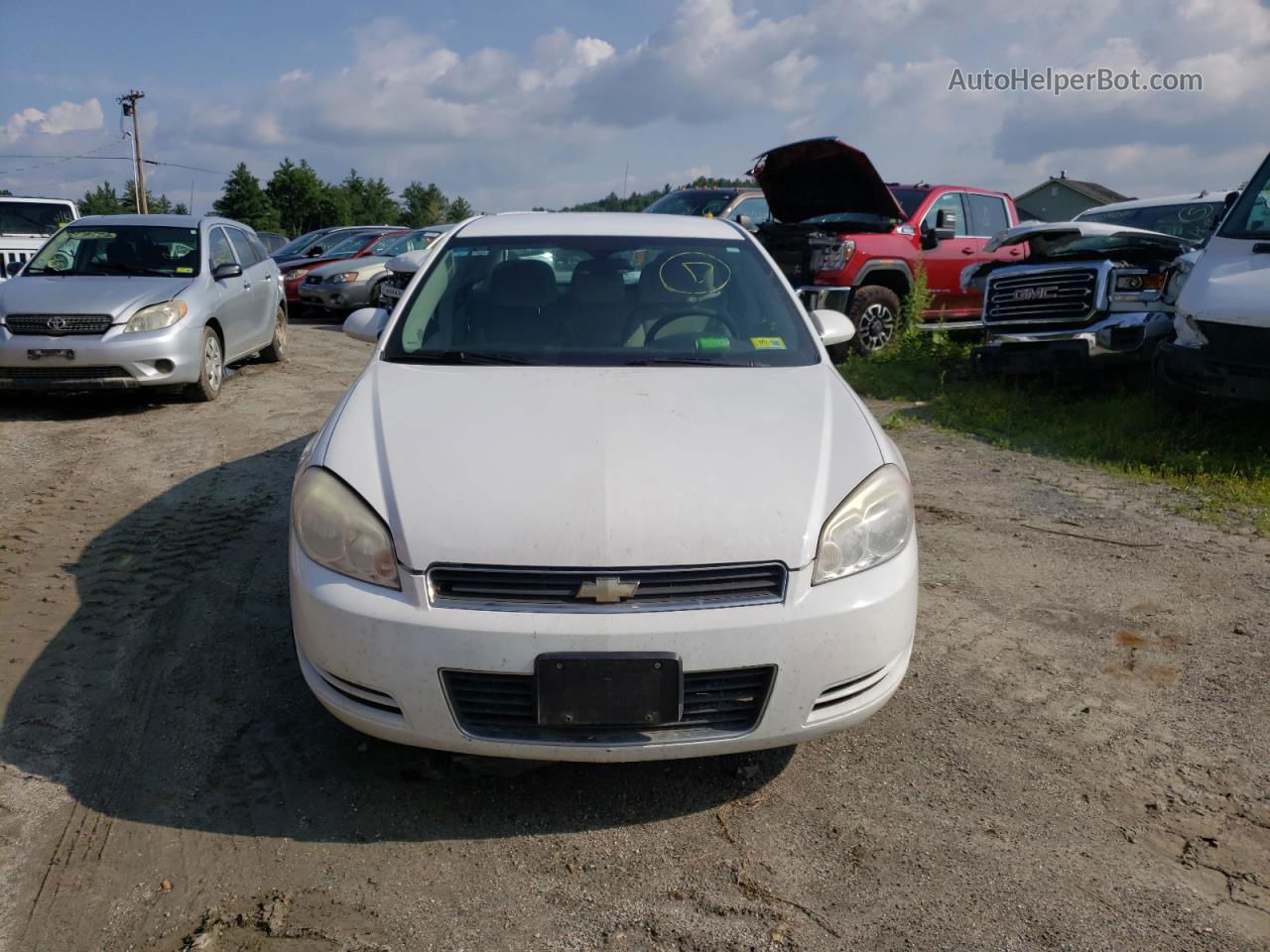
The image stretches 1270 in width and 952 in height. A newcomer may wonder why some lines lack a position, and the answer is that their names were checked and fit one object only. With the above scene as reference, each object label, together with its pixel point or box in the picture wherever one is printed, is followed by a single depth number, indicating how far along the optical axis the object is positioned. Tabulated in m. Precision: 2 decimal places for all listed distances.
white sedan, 2.41
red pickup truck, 9.97
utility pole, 49.22
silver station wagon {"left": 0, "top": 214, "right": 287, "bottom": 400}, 7.54
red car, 15.42
